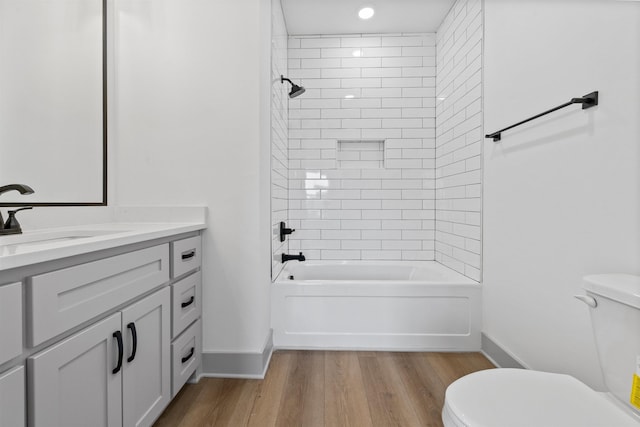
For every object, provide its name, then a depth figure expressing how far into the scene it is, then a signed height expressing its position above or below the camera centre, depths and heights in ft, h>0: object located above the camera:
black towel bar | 4.12 +1.42
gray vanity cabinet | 2.50 -1.30
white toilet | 2.79 -1.77
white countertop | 2.50 -0.36
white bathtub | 7.15 -2.37
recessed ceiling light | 8.62 +5.31
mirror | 4.35 +1.62
